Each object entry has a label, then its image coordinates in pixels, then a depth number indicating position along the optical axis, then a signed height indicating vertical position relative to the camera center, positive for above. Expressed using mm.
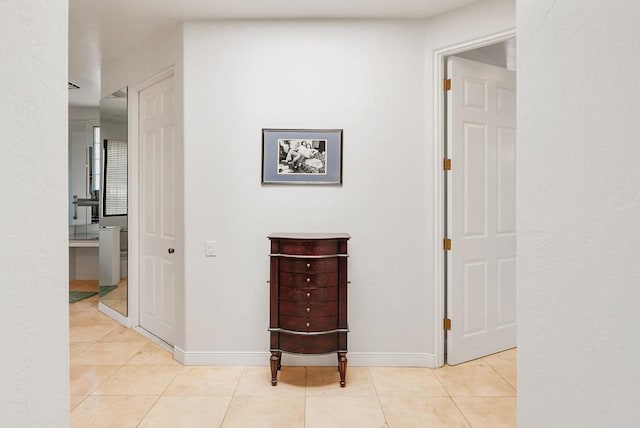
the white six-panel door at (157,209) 3621 -20
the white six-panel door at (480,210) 3232 -25
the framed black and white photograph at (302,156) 3211 +389
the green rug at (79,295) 5324 -1163
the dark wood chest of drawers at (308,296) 2857 -615
